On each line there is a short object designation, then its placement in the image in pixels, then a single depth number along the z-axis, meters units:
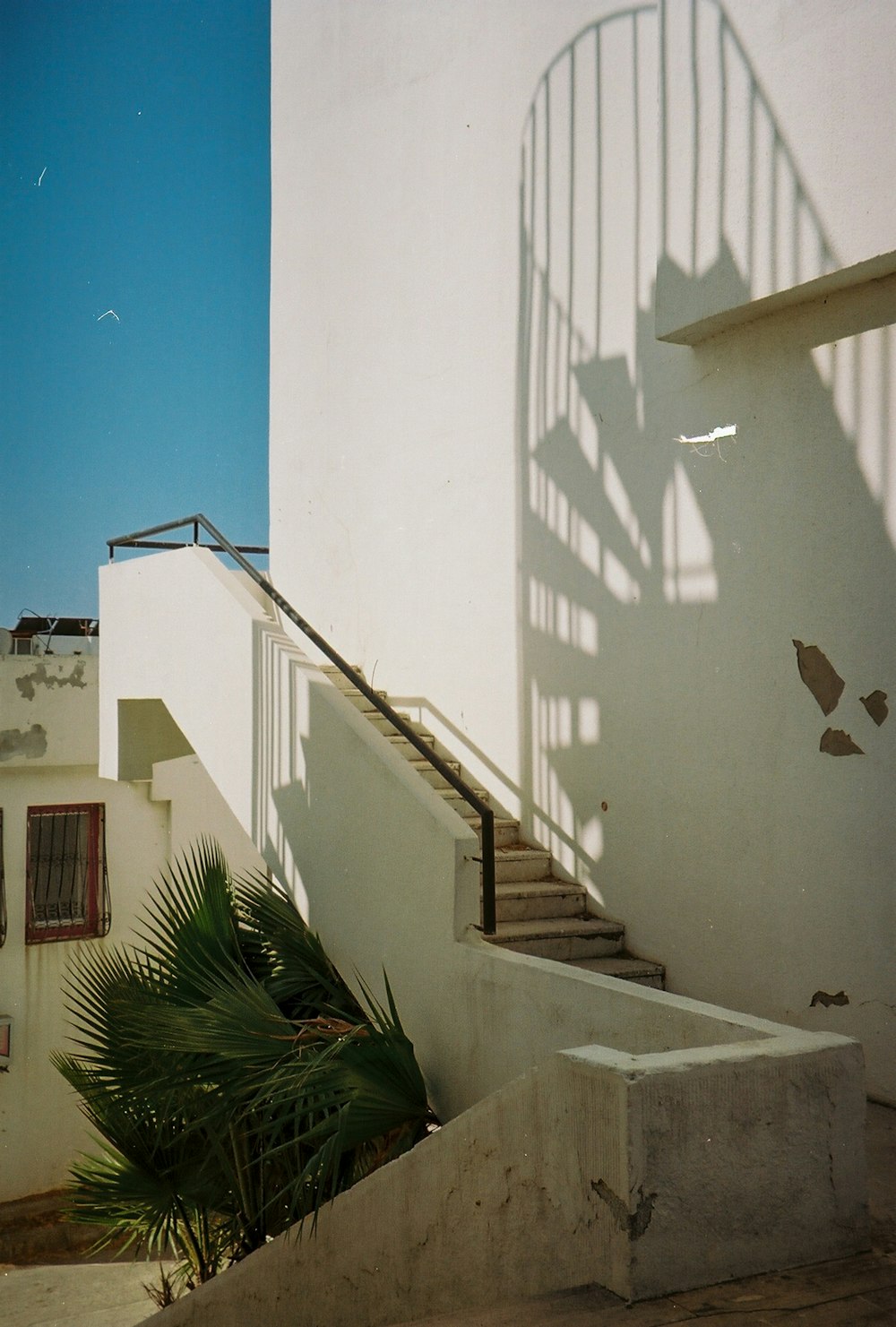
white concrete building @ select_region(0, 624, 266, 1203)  10.78
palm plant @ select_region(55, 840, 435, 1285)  4.80
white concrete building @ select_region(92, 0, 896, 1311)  3.34
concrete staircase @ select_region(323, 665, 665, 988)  6.10
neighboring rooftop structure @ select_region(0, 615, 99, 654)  11.72
